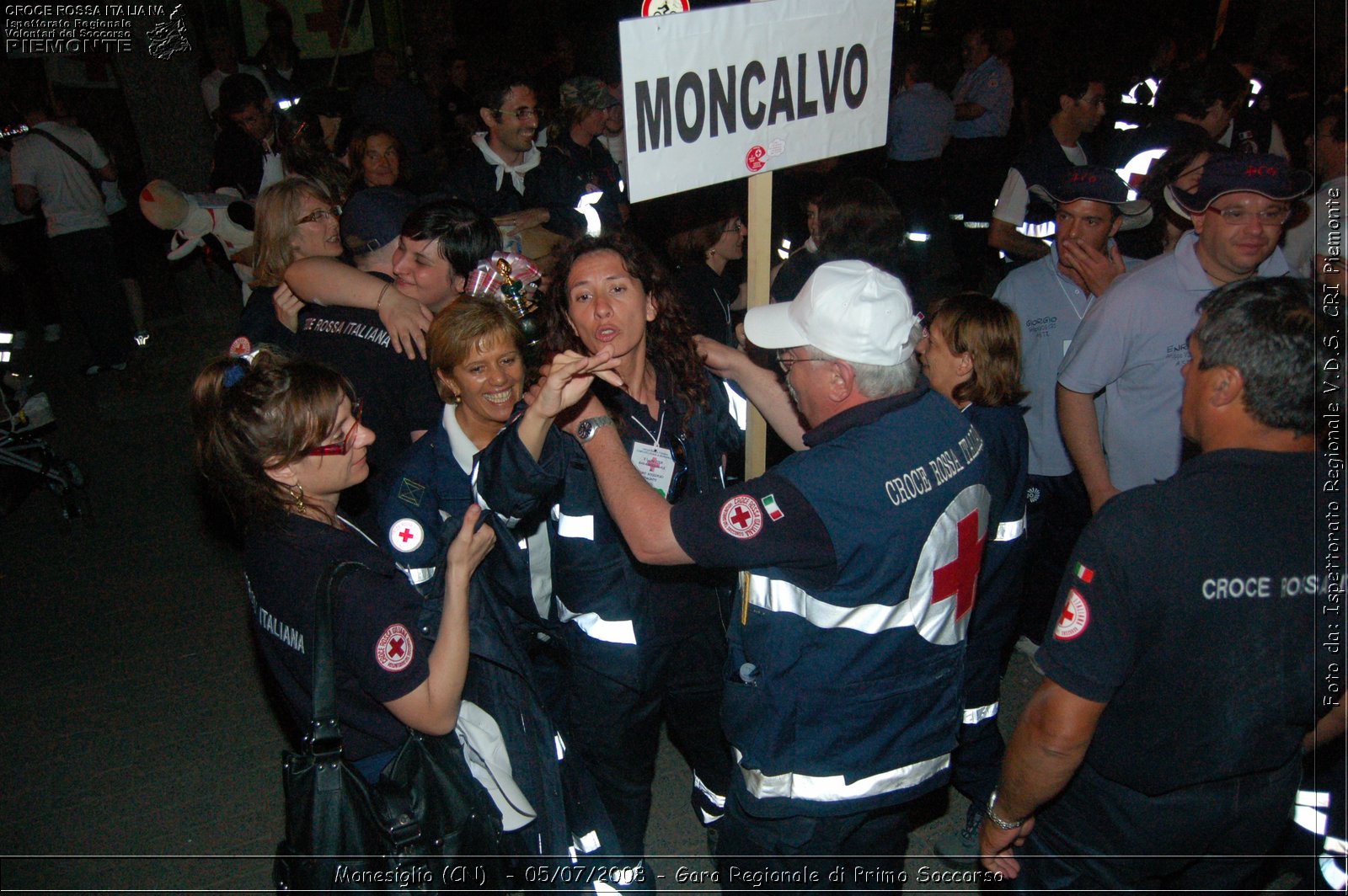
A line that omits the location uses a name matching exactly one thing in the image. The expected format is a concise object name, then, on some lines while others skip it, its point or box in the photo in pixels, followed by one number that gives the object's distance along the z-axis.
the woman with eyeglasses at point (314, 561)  2.22
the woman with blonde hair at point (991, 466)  3.25
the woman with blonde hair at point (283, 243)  3.94
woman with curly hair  2.91
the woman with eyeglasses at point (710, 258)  4.75
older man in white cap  2.24
